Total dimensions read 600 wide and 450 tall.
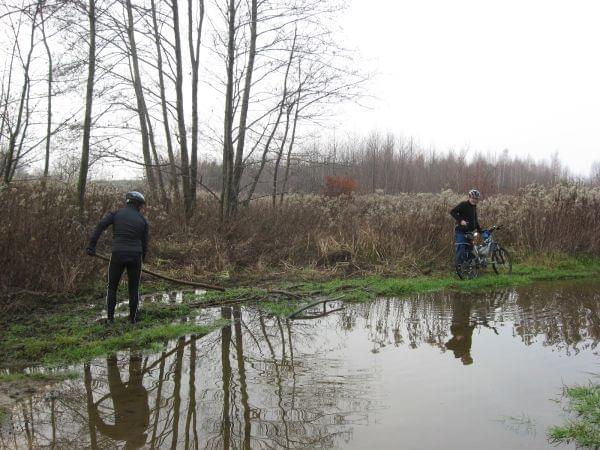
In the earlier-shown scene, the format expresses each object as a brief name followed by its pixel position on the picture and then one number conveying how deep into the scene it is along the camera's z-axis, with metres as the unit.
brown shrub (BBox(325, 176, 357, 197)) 32.47
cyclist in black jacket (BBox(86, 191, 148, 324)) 7.17
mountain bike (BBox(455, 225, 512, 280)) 11.57
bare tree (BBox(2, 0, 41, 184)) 15.26
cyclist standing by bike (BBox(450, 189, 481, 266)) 11.49
